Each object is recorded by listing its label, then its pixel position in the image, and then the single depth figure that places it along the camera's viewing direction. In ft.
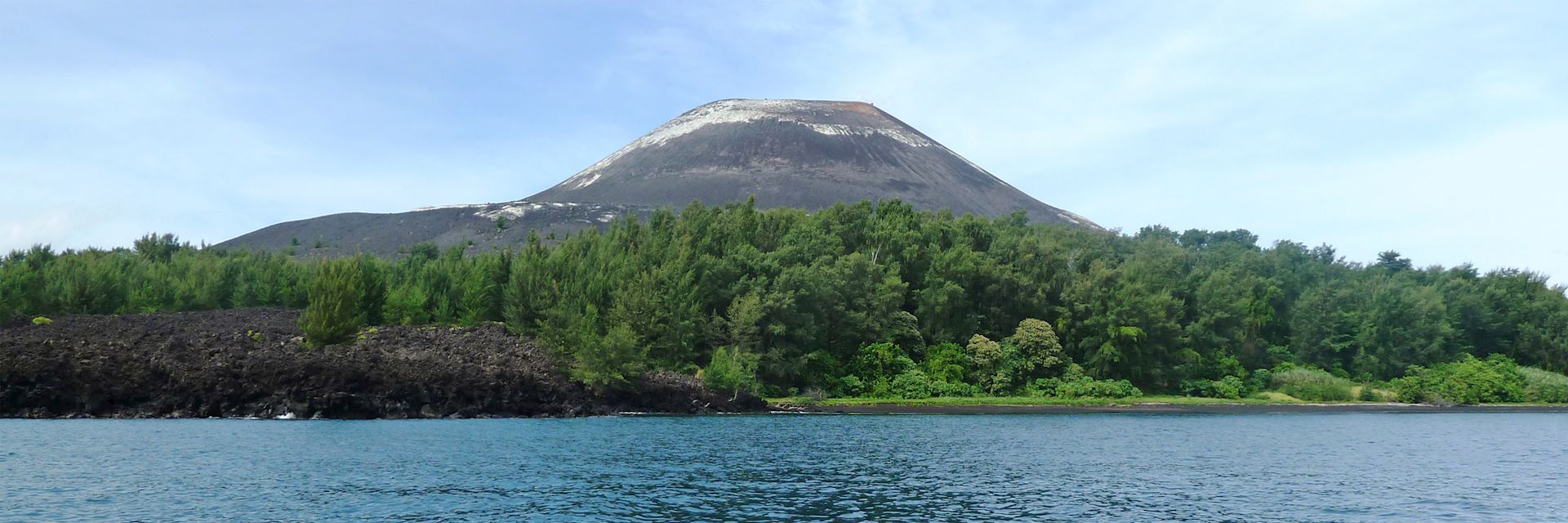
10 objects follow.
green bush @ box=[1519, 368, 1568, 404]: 284.20
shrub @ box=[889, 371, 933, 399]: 251.60
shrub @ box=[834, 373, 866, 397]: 254.47
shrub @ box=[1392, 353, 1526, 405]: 282.15
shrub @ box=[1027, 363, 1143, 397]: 264.72
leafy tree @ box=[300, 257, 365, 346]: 238.27
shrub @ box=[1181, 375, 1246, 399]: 278.26
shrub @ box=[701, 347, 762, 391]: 230.27
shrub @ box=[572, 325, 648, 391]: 220.84
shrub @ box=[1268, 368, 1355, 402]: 279.90
